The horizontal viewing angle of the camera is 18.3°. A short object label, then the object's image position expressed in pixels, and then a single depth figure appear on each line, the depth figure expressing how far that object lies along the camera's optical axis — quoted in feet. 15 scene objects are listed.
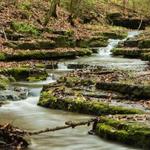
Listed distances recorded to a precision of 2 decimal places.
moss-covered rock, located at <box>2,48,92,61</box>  68.13
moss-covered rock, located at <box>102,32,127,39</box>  109.32
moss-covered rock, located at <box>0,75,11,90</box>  46.26
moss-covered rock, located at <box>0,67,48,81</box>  55.21
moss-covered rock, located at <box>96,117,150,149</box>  27.81
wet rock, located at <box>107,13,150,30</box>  144.42
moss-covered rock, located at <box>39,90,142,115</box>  35.24
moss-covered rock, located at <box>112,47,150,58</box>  79.56
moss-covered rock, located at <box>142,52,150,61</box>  73.77
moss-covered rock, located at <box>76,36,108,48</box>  91.30
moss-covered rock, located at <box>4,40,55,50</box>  73.00
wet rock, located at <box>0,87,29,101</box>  43.45
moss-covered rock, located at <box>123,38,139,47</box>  88.36
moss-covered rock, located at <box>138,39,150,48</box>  83.71
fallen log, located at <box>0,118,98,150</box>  27.02
